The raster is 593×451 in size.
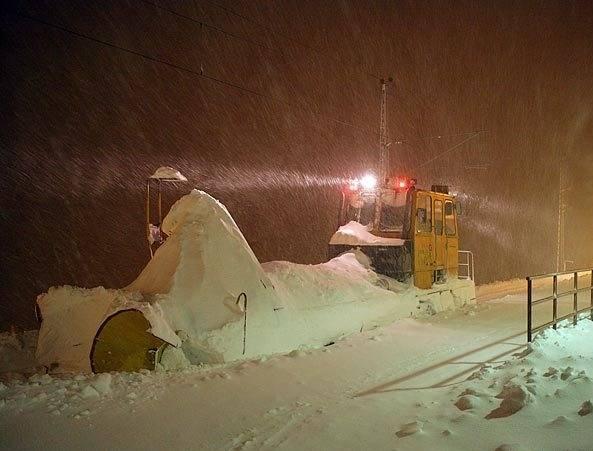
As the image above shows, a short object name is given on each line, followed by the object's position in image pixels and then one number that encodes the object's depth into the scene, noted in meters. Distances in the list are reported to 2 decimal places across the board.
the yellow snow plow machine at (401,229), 11.13
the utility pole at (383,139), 15.30
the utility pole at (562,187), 31.57
